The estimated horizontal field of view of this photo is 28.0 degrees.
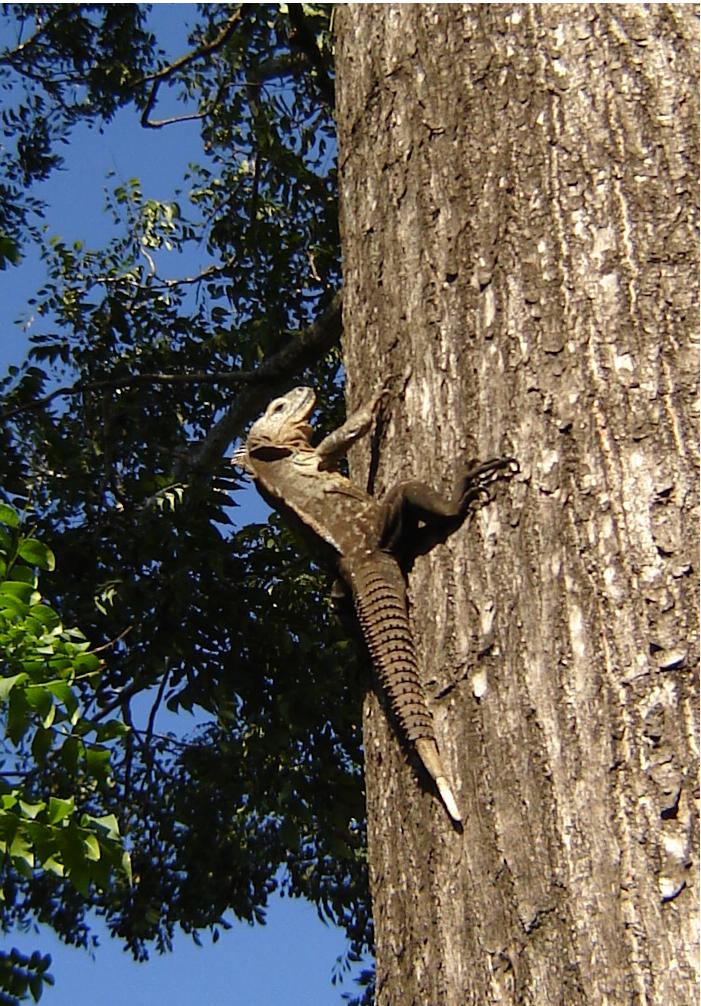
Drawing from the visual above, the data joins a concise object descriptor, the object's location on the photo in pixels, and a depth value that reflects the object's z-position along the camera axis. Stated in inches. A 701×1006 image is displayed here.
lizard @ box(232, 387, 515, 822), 83.7
